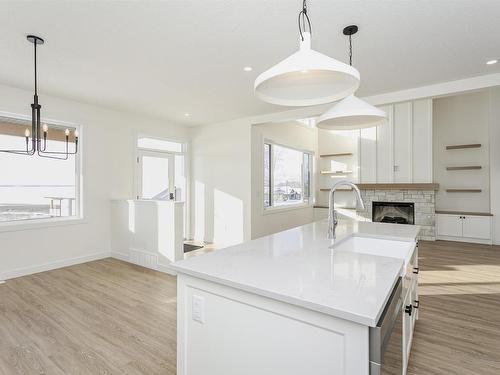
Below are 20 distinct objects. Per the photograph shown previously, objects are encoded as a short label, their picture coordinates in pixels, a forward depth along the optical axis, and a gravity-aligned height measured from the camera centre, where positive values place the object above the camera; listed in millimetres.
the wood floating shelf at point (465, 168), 6195 +385
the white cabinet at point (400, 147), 6246 +896
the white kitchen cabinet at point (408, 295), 1437 -643
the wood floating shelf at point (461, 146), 6188 +876
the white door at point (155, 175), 5387 +212
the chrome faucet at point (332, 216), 2025 -235
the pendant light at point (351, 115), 1903 +516
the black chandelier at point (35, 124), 2533 +648
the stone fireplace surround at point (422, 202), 6293 -397
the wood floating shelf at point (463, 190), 6180 -120
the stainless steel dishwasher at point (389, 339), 891 -562
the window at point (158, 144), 5441 +854
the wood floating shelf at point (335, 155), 7472 +843
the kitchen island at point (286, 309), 955 -493
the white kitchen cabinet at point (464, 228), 5855 -936
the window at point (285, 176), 6332 +233
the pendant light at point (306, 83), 1207 +537
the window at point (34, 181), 3854 +68
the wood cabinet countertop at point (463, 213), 5941 -619
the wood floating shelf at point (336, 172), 7573 +363
